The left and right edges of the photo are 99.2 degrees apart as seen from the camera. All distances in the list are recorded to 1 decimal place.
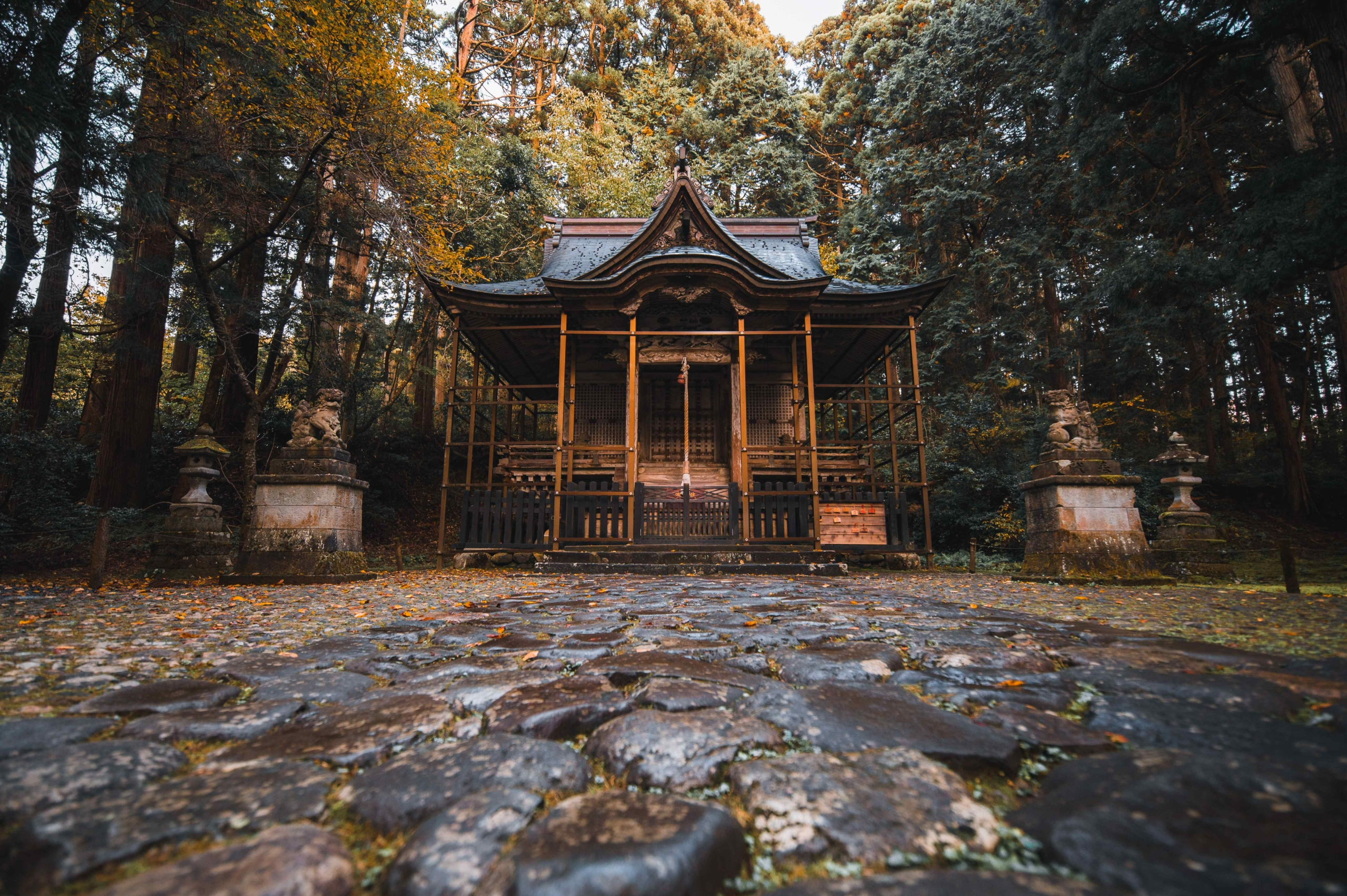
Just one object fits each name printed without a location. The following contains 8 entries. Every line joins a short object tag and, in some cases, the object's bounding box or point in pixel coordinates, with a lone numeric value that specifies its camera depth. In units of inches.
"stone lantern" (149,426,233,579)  259.3
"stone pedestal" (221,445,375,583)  233.3
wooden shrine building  354.6
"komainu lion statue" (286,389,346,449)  241.0
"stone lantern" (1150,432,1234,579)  234.1
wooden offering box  366.0
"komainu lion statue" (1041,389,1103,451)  228.7
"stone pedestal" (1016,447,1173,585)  219.8
